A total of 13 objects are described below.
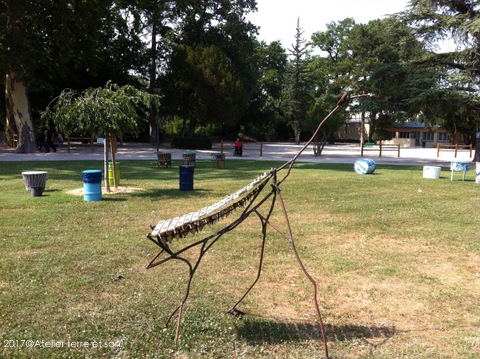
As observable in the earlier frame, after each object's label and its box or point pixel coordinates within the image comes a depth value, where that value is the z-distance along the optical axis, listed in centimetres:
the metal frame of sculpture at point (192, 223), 334
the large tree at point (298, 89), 5075
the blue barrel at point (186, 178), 1209
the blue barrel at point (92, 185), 1007
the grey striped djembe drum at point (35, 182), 1071
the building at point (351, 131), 5900
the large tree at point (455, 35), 2180
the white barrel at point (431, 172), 1595
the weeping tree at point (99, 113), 1048
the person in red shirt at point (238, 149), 2725
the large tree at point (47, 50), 2295
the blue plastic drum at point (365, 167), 1708
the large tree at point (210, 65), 3459
